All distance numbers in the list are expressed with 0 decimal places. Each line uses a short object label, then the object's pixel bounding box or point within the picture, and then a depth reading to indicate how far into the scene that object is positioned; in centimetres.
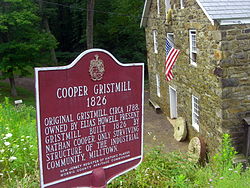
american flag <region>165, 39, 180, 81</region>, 1081
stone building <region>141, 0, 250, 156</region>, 879
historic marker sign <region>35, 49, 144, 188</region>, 300
